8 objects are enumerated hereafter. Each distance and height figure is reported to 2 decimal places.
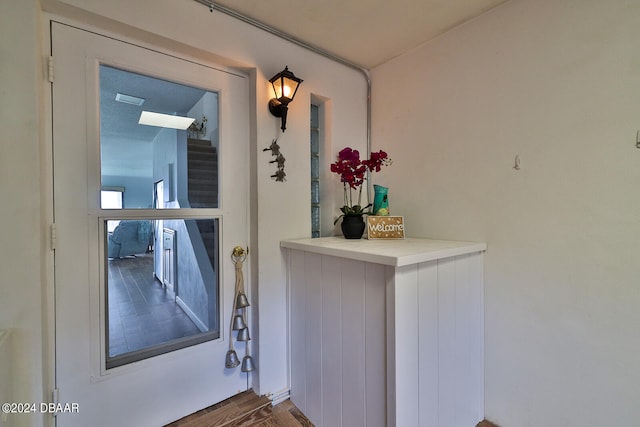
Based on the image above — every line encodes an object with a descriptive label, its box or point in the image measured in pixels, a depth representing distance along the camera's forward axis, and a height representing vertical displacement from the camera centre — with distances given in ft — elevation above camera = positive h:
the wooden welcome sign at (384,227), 5.43 -0.32
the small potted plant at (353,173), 5.48 +0.82
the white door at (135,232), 3.92 -0.26
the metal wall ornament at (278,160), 5.50 +1.10
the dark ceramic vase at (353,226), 5.50 -0.30
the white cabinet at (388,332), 3.55 -1.90
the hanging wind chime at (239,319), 5.16 -2.11
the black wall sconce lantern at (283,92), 5.13 +2.39
